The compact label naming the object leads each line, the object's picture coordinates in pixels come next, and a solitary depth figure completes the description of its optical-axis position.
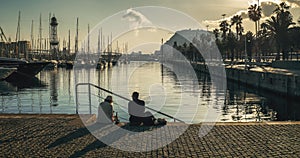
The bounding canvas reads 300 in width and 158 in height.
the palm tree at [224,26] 109.62
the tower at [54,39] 135.15
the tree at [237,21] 99.31
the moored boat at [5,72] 58.19
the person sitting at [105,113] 12.11
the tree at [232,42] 92.38
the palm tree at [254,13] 78.94
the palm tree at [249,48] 77.34
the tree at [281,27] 59.59
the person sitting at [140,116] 12.09
